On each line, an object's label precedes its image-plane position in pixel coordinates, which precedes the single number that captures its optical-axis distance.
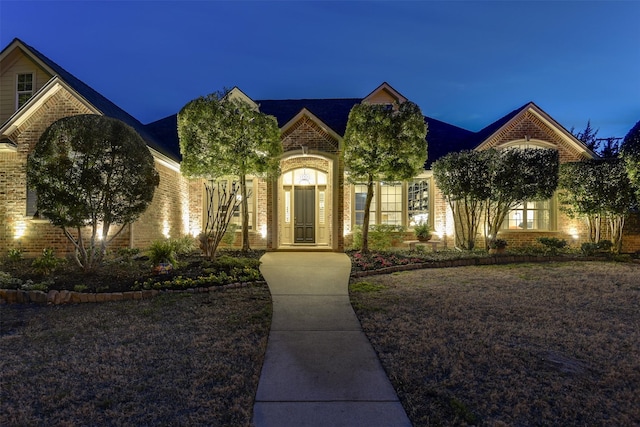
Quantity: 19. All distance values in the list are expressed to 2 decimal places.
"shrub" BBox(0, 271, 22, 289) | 6.66
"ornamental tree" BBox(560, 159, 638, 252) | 11.65
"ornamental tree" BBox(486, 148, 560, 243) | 11.20
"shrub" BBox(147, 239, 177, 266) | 8.02
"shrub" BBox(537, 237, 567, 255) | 11.73
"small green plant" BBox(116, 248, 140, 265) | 9.04
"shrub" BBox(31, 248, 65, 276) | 7.48
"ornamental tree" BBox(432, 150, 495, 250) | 11.44
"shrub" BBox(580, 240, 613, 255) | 11.40
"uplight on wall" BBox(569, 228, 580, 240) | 13.46
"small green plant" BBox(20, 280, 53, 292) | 6.61
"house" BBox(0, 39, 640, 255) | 10.51
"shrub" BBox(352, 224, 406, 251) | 12.58
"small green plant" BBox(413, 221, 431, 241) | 12.79
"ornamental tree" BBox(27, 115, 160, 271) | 7.27
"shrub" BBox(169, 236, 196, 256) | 11.06
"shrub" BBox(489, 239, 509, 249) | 11.66
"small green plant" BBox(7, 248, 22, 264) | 9.24
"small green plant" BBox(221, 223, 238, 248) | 12.41
